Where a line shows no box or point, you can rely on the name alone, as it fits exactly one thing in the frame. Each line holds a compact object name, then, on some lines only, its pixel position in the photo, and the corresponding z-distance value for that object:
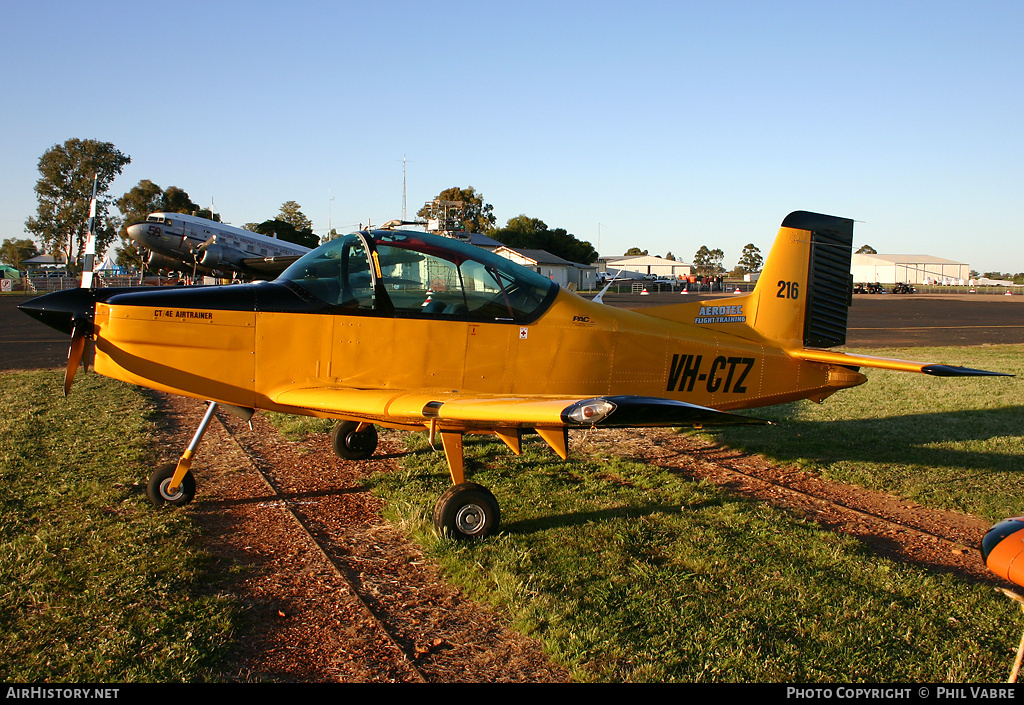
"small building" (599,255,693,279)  119.25
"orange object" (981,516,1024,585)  2.65
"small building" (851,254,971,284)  108.94
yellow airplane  4.84
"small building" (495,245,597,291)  72.76
